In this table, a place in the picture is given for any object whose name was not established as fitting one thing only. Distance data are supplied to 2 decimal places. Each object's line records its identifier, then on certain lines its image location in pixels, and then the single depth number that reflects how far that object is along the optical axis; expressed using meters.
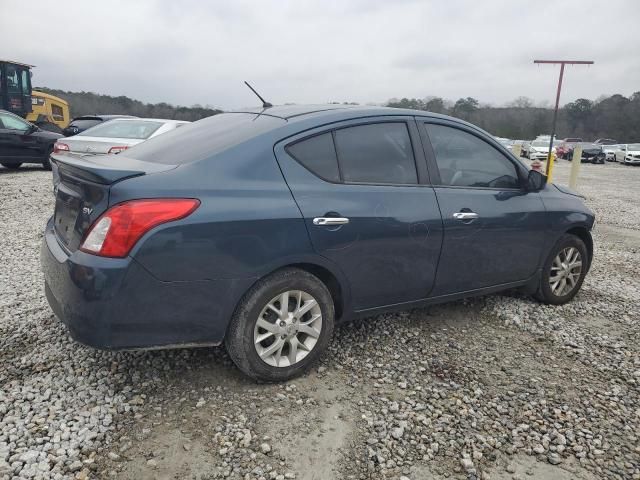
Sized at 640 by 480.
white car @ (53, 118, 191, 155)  8.19
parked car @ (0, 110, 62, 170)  12.04
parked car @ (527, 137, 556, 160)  32.03
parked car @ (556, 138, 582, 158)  38.57
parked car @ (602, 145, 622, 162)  37.41
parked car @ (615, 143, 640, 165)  32.93
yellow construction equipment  21.02
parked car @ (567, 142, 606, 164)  34.25
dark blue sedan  2.50
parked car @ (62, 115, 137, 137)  14.59
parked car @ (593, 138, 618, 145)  52.17
